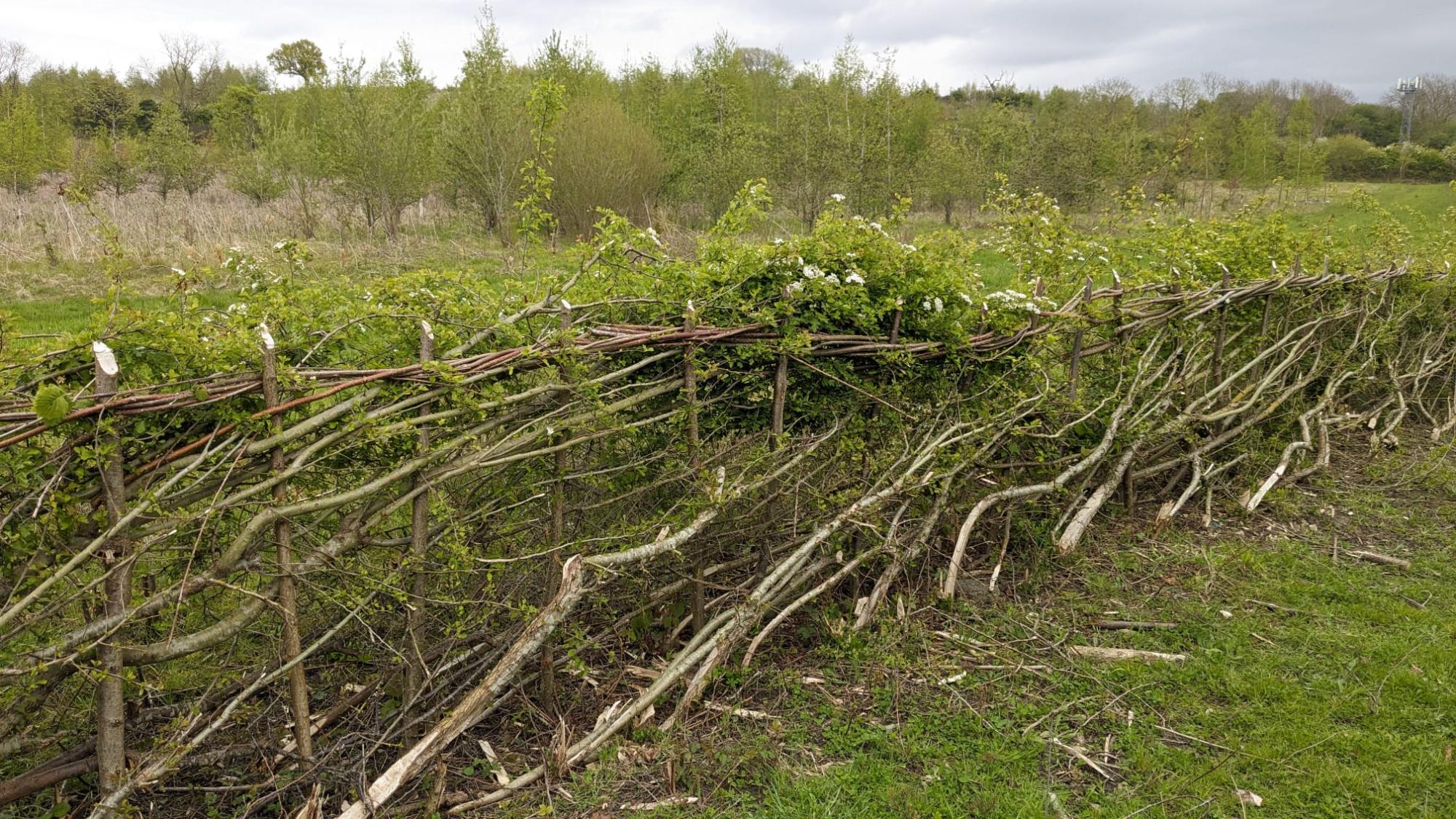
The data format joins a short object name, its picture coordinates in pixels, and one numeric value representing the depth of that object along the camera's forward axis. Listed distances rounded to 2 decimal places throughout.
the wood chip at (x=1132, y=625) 4.32
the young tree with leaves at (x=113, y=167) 20.06
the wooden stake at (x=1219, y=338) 6.56
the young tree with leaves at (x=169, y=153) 20.70
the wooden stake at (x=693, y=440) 3.68
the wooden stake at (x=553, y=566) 3.43
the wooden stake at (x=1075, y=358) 5.43
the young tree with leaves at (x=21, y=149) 17.91
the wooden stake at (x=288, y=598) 2.60
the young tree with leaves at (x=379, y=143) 18.36
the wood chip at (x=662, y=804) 2.99
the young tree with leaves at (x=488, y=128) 19.11
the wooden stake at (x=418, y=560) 2.94
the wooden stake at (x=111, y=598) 2.30
